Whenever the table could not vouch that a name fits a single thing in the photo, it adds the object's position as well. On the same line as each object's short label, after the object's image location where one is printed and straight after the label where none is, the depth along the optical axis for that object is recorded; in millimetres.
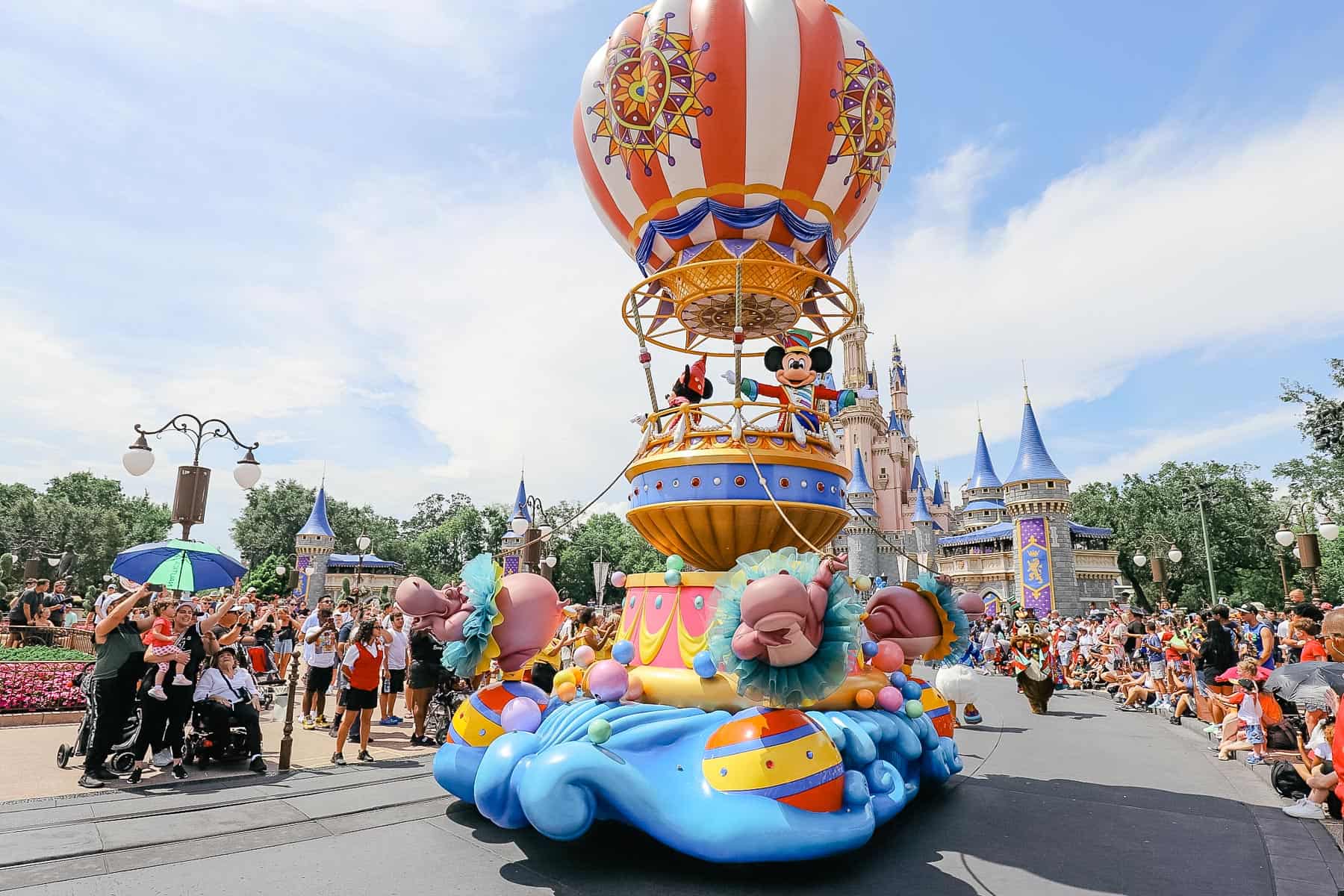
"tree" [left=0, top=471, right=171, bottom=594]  49250
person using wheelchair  7500
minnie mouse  7078
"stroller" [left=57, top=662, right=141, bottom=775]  6770
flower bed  9664
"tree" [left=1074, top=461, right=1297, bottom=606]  42719
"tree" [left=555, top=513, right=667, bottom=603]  58156
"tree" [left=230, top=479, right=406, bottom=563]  63031
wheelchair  7430
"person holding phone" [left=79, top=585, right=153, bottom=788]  6508
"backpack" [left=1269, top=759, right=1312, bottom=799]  6730
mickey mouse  6754
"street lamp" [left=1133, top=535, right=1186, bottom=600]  24011
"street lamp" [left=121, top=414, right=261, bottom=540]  9570
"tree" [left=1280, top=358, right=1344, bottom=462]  26578
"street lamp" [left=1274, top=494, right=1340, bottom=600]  16281
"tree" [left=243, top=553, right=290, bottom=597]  42188
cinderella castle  39250
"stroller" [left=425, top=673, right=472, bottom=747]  9578
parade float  4512
